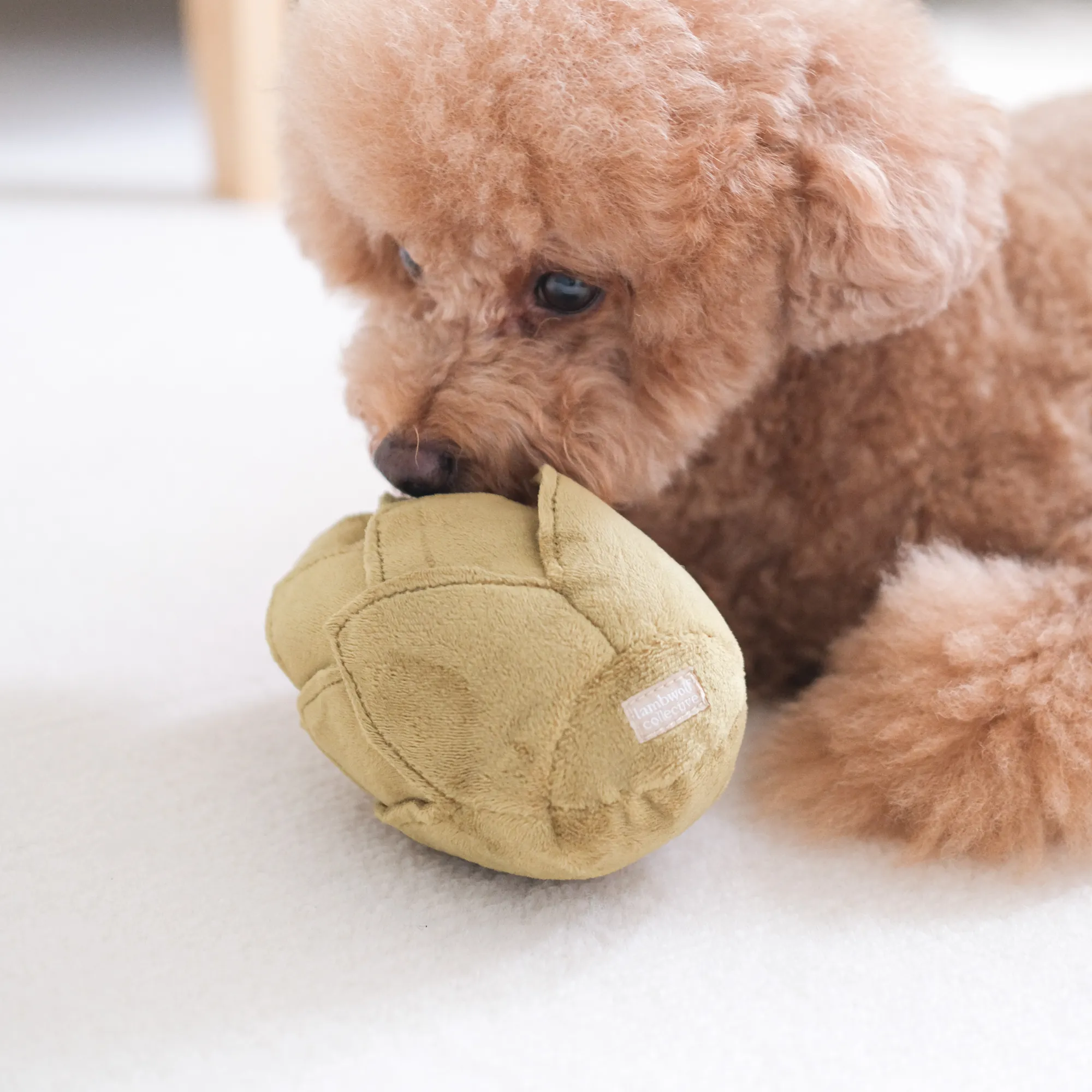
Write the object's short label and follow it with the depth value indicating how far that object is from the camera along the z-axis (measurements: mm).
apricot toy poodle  655
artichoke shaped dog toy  575
